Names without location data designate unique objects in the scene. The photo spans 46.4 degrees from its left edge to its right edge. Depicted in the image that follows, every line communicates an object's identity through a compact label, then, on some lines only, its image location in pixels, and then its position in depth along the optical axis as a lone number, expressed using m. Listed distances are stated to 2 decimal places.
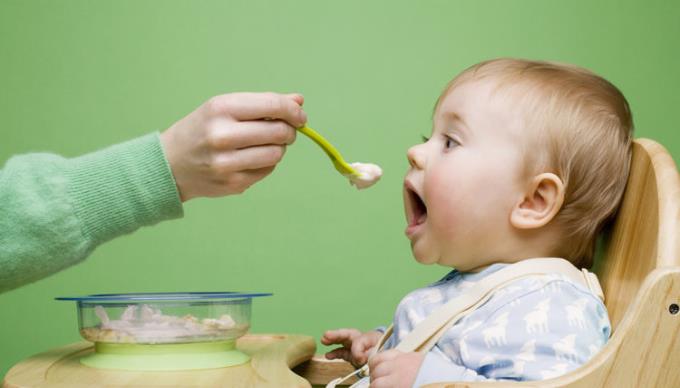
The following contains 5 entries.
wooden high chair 0.65
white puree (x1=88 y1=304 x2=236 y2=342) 0.90
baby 0.80
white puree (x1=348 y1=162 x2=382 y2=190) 0.99
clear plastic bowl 0.90
